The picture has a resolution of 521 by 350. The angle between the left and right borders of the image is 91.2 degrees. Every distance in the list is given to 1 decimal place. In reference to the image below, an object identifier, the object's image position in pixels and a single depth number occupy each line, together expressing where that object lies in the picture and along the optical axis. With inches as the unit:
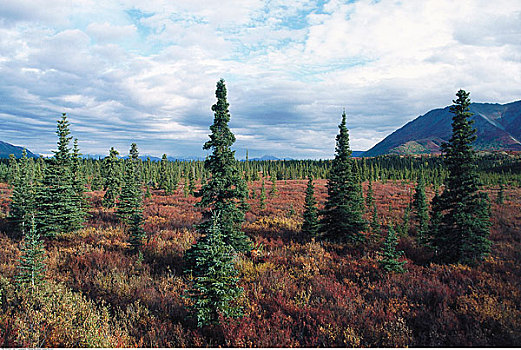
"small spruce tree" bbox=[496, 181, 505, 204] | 1222.3
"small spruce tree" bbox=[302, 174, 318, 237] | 634.8
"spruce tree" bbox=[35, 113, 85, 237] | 612.4
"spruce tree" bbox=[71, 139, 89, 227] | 848.3
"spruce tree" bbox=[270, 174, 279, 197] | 1510.3
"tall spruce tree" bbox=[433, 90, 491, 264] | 406.3
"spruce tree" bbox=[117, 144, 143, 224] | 813.9
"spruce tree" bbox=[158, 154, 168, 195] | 2269.6
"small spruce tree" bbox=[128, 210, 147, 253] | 470.0
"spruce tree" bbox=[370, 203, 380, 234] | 585.7
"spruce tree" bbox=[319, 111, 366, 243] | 573.0
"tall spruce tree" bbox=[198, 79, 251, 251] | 439.8
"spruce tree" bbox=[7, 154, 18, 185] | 2718.5
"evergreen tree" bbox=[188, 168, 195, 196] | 1733.8
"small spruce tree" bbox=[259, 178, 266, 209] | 1089.4
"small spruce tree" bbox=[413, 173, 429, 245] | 604.6
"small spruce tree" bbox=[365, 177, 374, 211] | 1120.3
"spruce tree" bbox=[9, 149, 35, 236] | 658.8
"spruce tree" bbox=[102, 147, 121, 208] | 1200.2
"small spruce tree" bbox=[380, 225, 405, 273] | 349.1
